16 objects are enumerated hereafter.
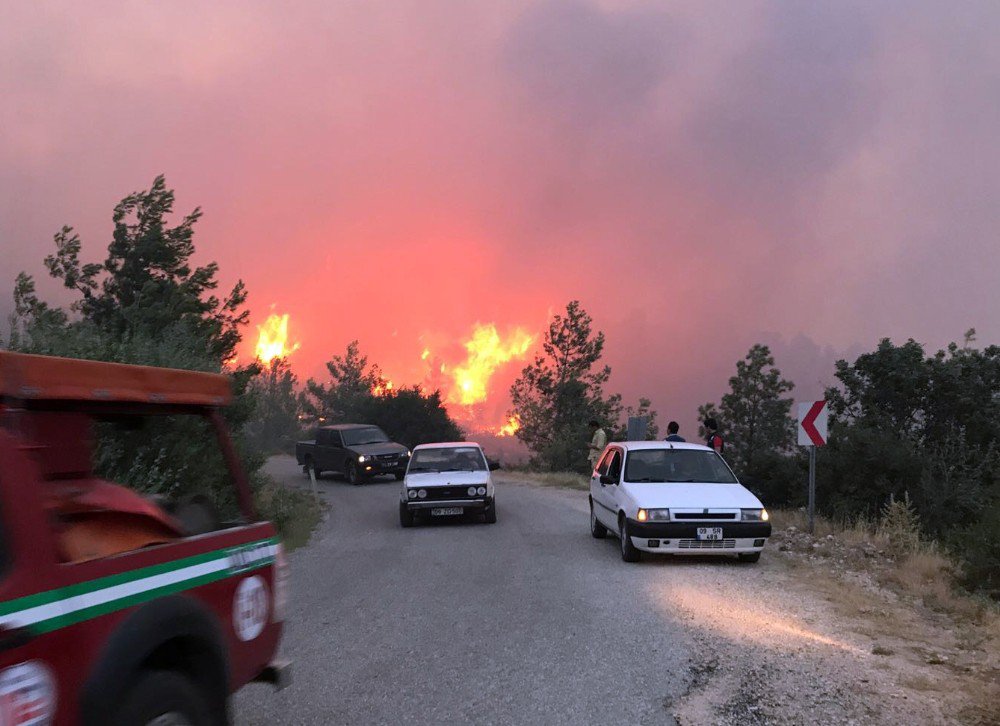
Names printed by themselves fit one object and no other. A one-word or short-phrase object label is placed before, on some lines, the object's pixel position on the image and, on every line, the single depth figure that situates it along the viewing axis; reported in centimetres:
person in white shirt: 2139
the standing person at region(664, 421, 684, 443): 1762
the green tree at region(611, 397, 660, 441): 5244
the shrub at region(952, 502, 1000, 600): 1062
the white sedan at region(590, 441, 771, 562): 1178
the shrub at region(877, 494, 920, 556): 1355
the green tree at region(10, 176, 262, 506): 1336
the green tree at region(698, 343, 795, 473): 5031
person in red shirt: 1847
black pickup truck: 2950
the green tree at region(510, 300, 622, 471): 6044
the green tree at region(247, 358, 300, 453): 7450
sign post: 1512
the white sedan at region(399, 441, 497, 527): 1670
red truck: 275
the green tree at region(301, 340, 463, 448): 5016
